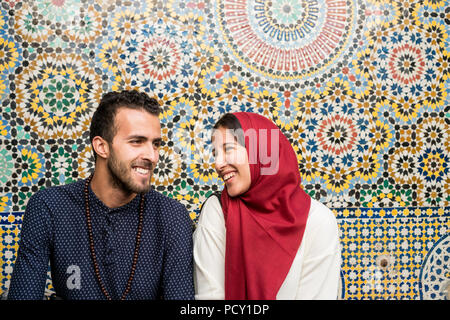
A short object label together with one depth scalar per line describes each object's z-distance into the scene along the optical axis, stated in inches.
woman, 53.6
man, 51.6
